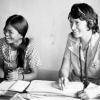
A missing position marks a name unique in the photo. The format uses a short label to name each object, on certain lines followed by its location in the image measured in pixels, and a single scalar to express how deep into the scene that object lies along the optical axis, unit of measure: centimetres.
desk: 162
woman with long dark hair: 210
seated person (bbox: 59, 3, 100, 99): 195
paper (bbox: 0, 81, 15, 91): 172
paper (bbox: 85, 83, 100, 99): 164
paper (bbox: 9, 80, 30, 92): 171
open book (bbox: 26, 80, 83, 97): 166
